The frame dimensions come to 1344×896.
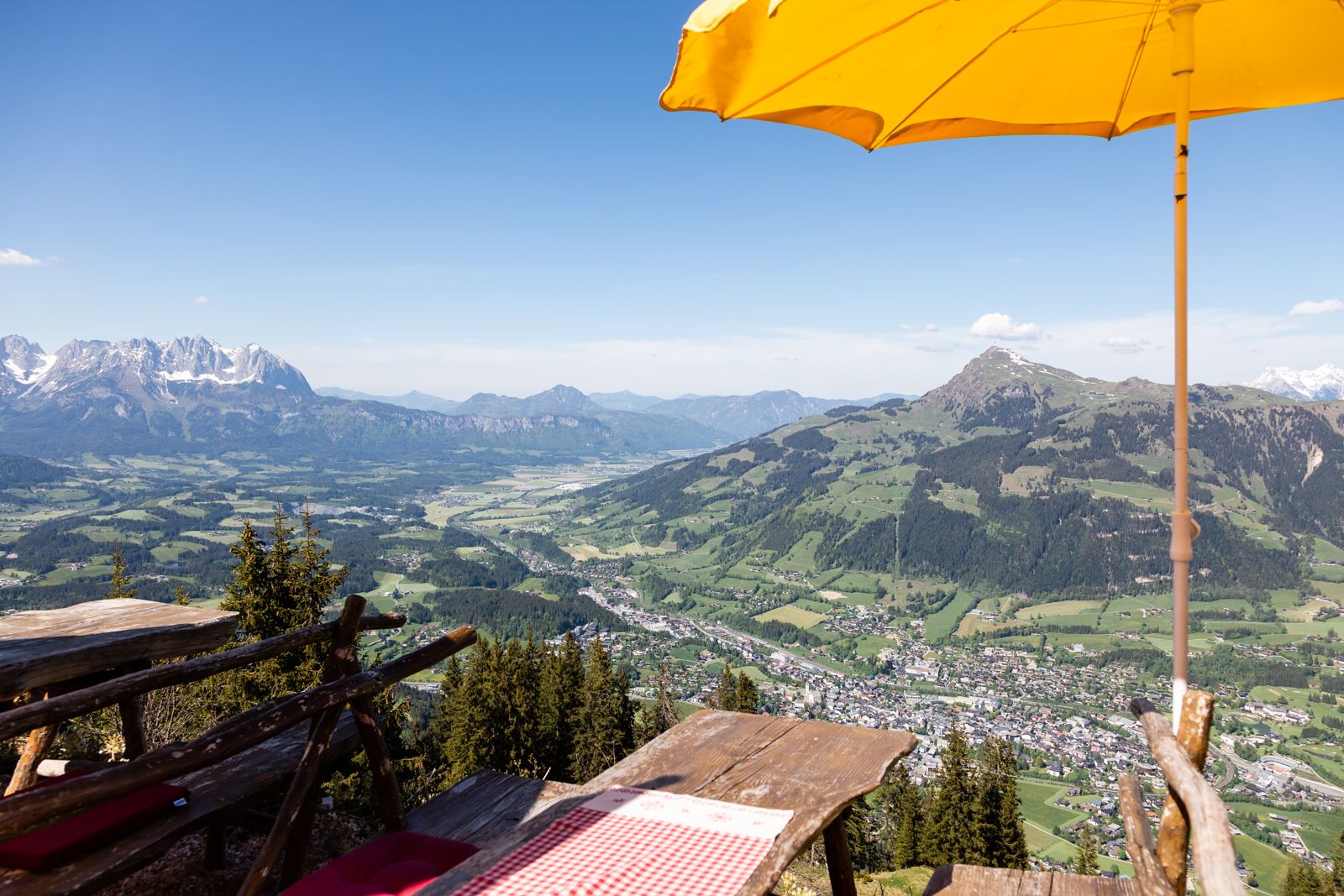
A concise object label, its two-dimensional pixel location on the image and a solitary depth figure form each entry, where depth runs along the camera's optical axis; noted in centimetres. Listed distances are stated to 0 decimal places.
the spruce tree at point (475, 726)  2433
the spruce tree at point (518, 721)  2566
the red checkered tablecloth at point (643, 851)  230
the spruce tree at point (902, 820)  2859
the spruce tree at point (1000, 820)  2530
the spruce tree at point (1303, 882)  2605
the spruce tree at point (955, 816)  2522
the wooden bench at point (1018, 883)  287
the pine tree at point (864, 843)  2569
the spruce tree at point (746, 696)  2906
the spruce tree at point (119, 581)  1731
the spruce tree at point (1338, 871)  2445
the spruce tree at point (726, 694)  3183
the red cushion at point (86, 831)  303
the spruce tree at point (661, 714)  3072
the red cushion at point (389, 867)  260
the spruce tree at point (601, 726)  2753
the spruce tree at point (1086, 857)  2609
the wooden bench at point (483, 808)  312
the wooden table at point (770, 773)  263
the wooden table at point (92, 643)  394
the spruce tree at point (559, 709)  2789
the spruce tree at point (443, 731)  2794
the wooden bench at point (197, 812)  297
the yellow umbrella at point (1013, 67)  293
